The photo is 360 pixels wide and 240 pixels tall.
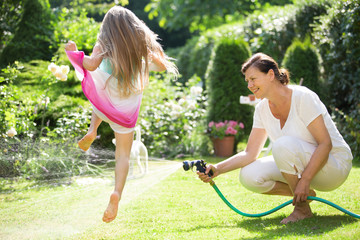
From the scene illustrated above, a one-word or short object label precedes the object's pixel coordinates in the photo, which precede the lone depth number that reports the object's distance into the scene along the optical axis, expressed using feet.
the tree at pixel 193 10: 57.67
